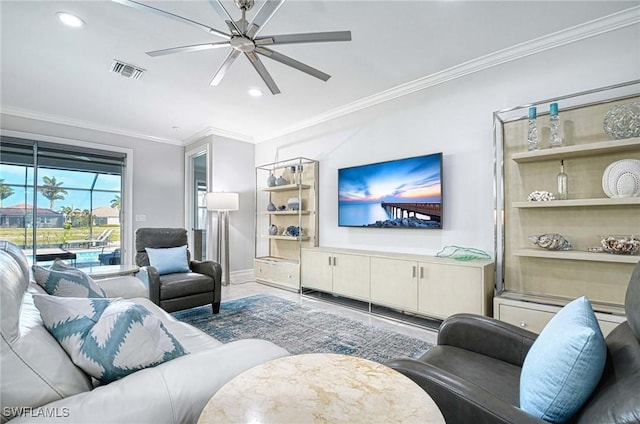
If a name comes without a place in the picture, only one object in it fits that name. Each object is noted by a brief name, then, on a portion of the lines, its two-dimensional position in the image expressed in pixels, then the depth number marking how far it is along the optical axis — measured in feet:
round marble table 2.55
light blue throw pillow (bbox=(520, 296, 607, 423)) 2.79
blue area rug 8.14
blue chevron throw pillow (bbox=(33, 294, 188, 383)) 2.97
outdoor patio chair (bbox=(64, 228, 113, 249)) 15.88
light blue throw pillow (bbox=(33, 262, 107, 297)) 5.04
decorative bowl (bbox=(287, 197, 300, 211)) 15.56
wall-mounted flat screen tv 10.71
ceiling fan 5.65
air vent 9.92
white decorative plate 6.87
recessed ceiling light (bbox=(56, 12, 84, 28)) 7.57
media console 8.76
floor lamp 15.63
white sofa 2.39
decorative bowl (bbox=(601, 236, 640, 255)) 6.90
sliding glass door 14.07
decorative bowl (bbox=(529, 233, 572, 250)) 7.93
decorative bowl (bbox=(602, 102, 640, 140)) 6.94
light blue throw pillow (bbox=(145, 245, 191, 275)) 11.08
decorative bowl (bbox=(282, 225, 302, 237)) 15.29
